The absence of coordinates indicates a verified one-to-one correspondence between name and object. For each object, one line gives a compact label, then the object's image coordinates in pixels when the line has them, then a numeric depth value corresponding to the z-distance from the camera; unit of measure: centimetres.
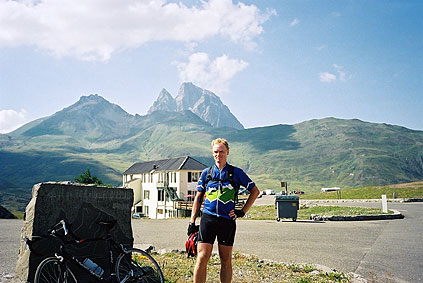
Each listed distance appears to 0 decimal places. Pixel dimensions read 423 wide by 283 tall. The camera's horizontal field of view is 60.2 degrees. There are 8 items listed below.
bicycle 557
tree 5500
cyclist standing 553
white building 6450
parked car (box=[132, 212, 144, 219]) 7007
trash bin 2339
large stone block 616
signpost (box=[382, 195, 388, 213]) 2616
